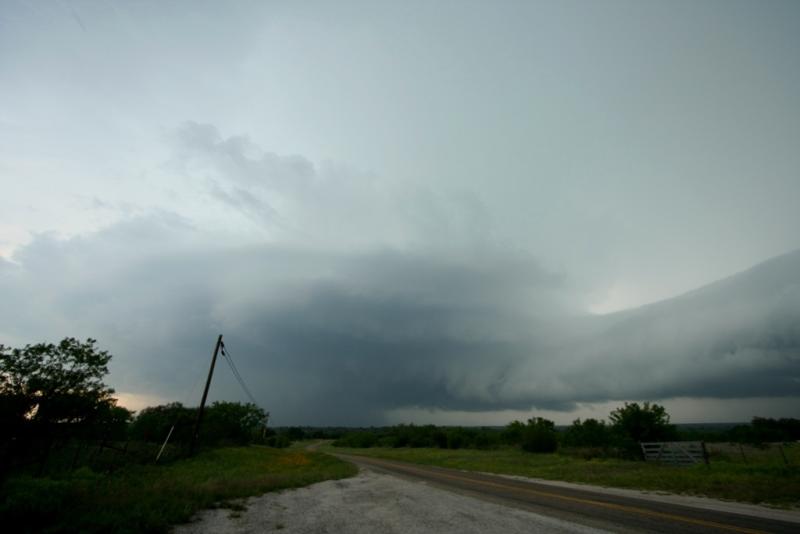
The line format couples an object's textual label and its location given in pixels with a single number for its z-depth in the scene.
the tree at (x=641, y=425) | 36.31
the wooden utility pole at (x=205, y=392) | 27.87
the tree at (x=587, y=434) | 51.00
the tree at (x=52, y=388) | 11.12
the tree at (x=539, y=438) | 45.38
